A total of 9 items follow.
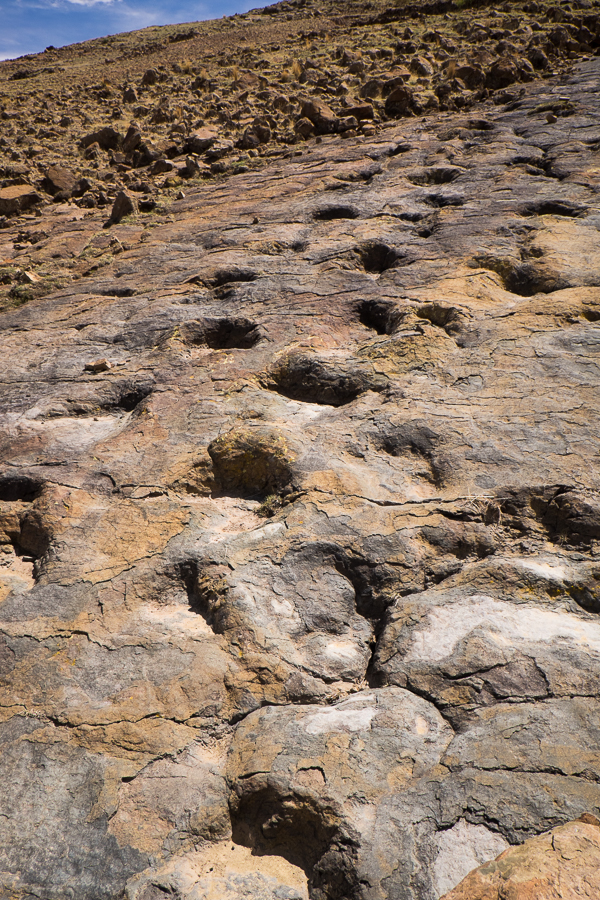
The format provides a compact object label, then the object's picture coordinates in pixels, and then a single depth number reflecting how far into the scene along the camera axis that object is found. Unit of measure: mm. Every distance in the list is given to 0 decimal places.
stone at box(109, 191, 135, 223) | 5754
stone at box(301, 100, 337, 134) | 7188
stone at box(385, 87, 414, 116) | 7258
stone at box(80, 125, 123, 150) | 7812
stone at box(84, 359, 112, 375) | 3545
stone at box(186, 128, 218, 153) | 7270
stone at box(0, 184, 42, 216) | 6469
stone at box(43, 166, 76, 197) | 6812
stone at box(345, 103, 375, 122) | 7285
